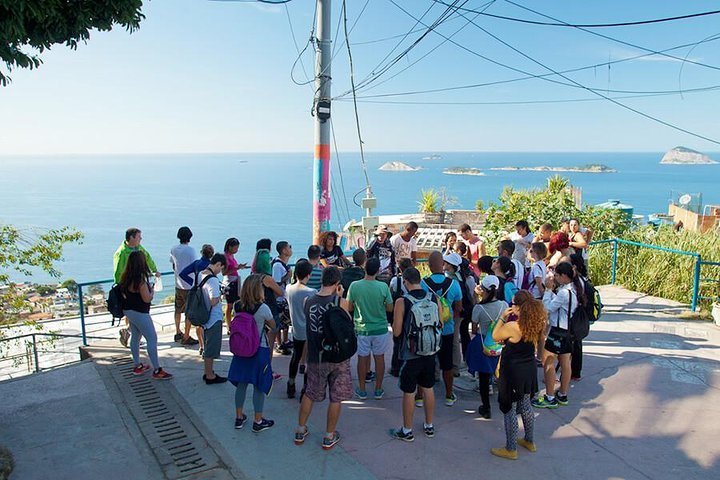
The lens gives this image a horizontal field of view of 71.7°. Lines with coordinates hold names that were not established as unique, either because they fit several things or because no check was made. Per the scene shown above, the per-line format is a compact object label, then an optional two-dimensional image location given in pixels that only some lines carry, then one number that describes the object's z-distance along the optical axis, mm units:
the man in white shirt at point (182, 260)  6445
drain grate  4117
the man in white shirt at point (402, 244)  7449
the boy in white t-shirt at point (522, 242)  7043
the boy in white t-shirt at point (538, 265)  5746
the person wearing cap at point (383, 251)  7180
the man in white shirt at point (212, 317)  5406
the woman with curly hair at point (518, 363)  4023
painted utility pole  8977
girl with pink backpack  4445
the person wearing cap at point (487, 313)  4703
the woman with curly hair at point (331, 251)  6793
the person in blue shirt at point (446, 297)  4973
